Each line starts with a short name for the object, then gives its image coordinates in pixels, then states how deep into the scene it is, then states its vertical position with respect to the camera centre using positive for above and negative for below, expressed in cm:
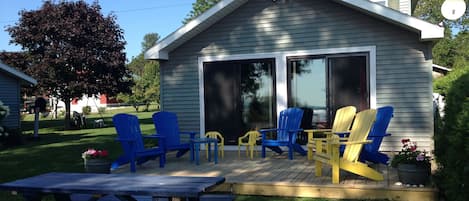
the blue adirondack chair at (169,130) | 676 -46
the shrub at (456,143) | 309 -35
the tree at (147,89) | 3228 +102
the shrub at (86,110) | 3013 -50
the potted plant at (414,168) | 445 -73
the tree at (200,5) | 3681 +855
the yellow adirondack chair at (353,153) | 480 -63
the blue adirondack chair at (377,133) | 567 -45
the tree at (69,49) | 1728 +228
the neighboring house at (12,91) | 1341 +42
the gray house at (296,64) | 725 +68
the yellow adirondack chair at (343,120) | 594 -29
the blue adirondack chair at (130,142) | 596 -56
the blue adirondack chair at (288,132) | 685 -53
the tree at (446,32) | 3033 +506
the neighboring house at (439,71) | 2209 +157
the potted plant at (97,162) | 535 -75
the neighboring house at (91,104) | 3800 -12
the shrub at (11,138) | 1173 -96
